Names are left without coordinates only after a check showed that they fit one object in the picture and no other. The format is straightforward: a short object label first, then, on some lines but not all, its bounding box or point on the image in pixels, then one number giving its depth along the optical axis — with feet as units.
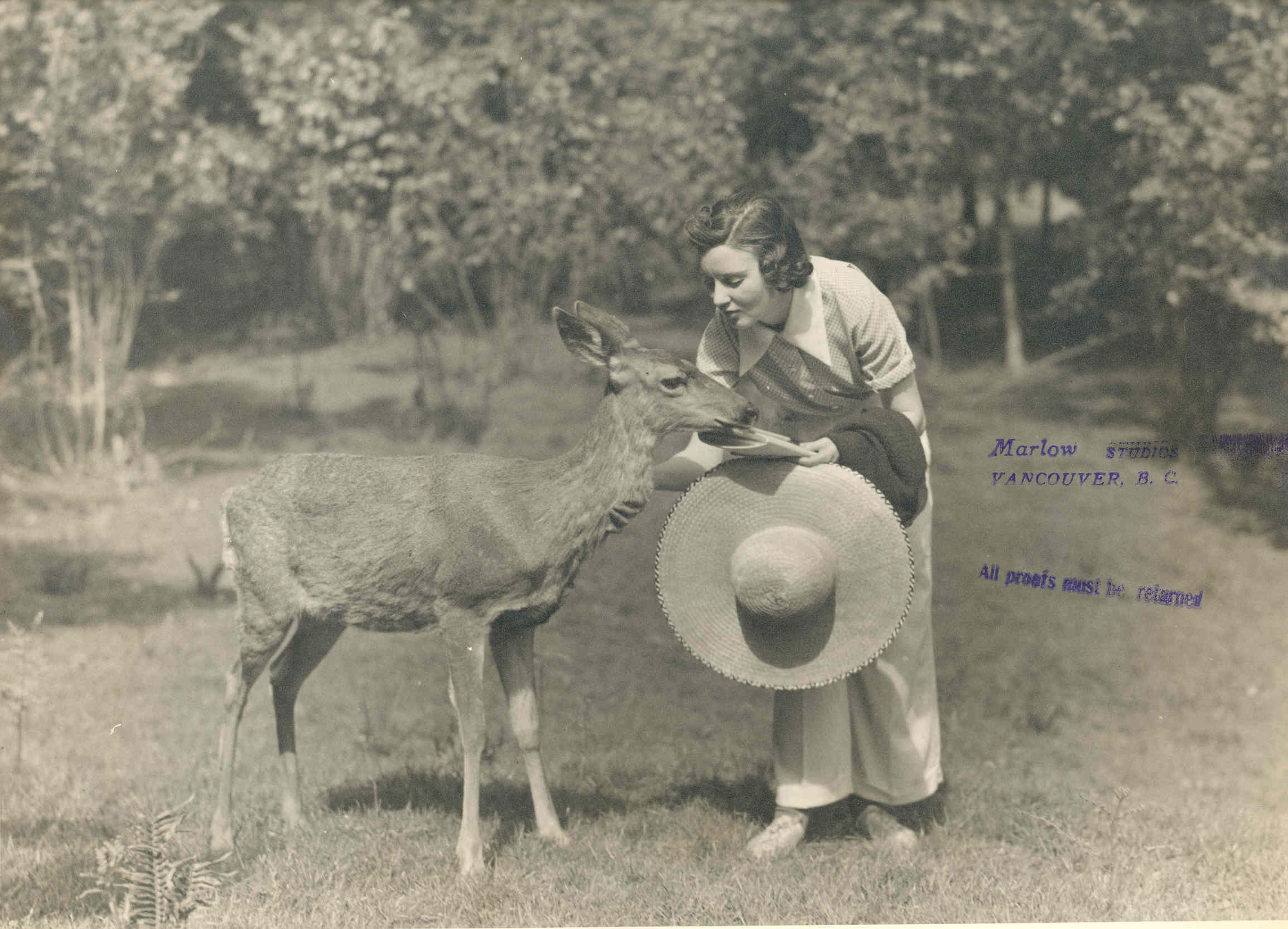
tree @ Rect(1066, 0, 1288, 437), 25.36
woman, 14.80
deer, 14.61
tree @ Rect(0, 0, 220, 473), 23.94
